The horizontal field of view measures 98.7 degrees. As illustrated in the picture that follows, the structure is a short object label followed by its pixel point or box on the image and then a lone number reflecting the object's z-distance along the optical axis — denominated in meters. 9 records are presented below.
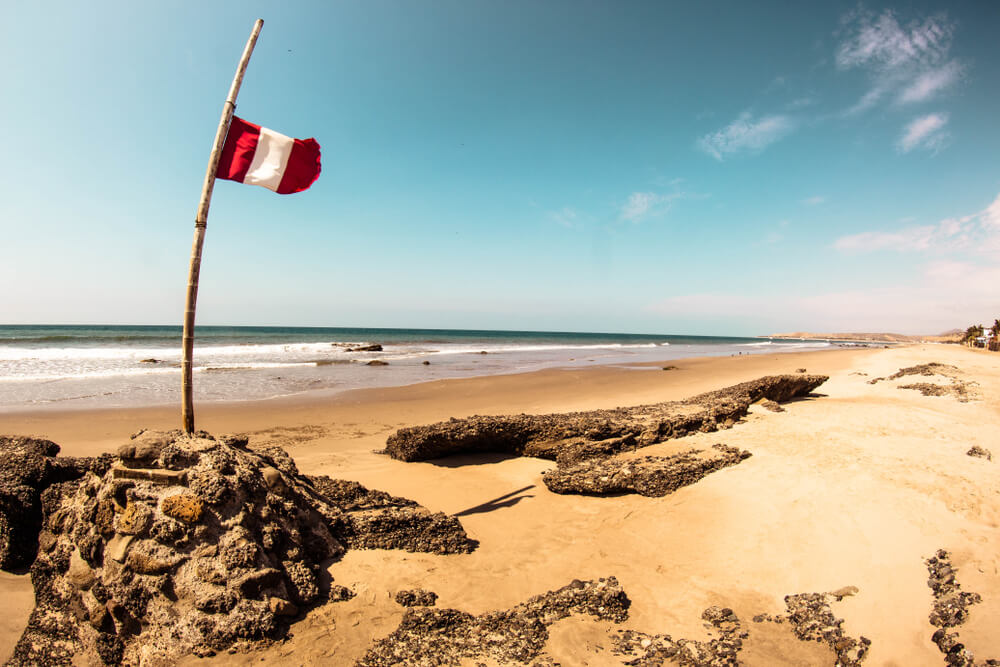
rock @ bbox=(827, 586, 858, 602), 3.57
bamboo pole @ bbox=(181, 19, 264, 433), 4.53
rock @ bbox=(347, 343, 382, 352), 40.16
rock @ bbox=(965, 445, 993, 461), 6.38
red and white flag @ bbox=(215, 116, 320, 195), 4.73
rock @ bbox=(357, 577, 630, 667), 2.89
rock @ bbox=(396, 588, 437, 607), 3.49
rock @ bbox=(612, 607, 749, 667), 2.91
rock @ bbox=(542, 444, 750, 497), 5.87
